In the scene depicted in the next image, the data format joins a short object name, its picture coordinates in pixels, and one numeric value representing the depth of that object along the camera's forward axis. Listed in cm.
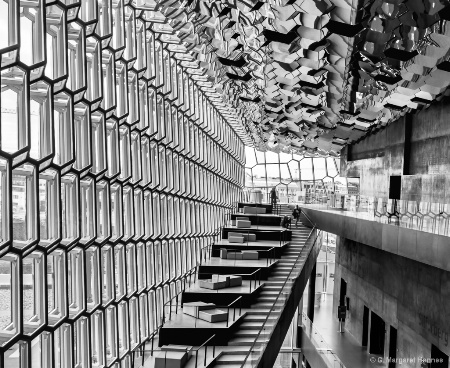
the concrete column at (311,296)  4166
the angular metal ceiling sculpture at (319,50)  1356
